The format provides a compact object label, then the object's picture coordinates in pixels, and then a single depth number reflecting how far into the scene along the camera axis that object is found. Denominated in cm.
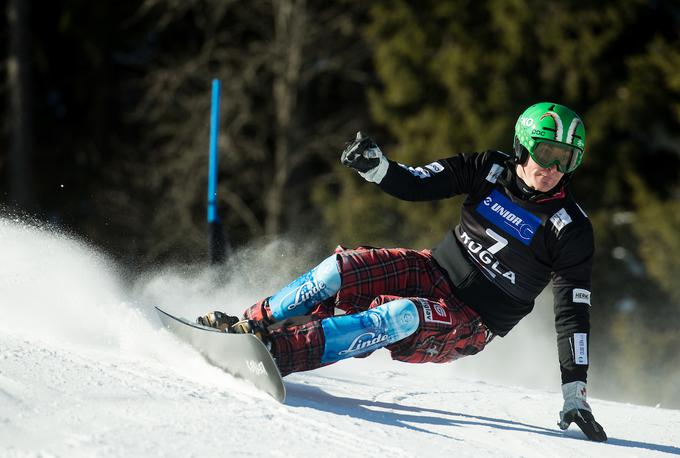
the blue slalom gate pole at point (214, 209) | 1333
